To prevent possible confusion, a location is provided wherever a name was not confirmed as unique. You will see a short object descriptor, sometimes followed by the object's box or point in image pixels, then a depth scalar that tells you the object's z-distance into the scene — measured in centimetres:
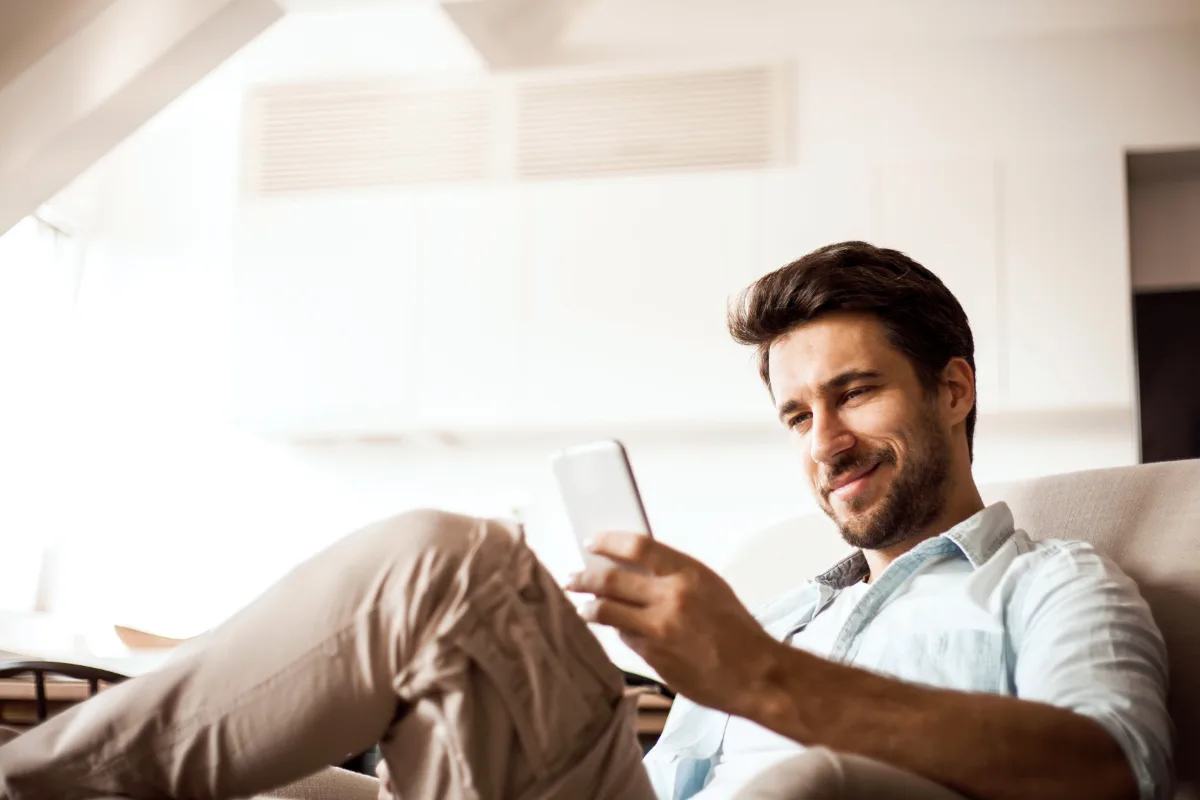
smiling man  99
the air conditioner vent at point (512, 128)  406
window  427
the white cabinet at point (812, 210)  385
